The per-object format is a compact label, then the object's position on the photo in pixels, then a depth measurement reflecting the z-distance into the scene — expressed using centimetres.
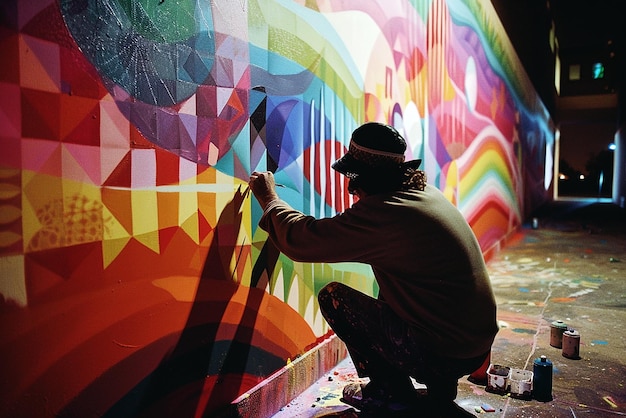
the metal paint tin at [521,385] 275
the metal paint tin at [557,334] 363
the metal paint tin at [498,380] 281
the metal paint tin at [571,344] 337
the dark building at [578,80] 1360
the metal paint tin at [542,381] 273
